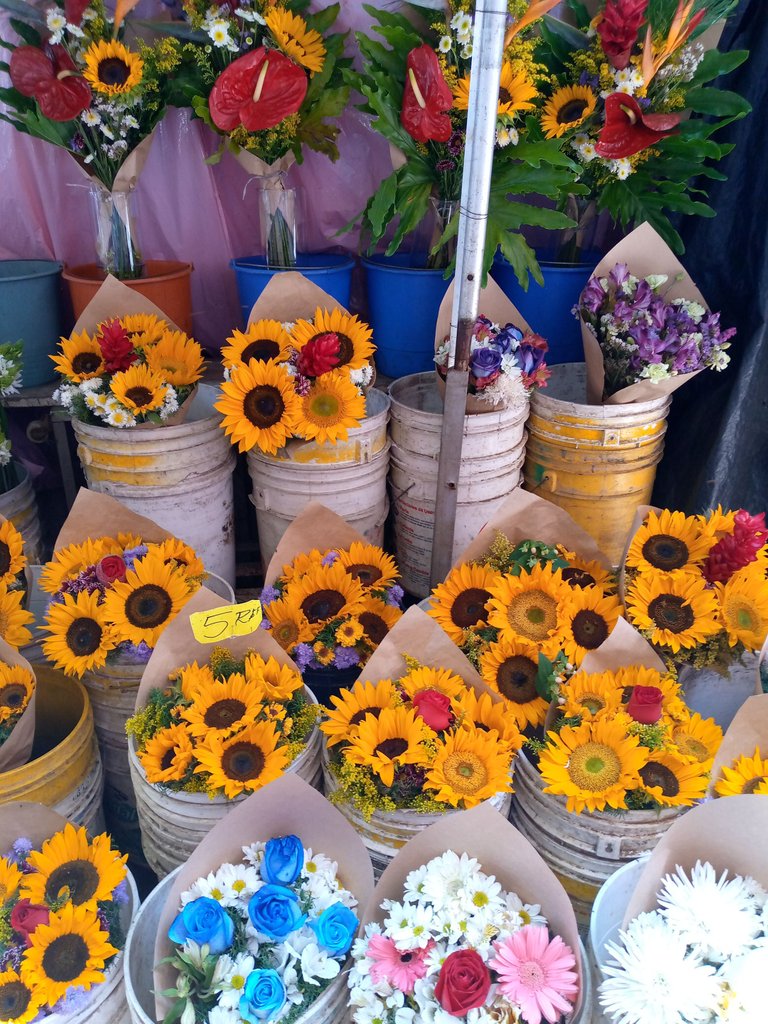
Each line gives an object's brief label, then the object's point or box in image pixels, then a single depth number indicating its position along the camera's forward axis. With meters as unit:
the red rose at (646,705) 1.14
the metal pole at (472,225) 1.18
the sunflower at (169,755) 1.14
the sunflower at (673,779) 1.10
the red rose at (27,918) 0.97
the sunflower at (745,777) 1.06
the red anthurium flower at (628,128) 1.84
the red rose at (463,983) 0.84
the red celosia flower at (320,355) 1.66
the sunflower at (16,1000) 0.92
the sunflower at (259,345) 1.70
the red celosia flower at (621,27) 1.80
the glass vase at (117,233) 2.11
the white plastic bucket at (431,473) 1.89
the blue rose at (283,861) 0.98
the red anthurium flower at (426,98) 1.77
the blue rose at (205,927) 0.91
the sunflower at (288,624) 1.48
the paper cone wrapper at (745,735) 1.09
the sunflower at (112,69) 1.86
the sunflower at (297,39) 1.86
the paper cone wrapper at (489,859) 0.95
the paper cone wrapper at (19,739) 1.29
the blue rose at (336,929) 0.92
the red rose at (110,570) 1.47
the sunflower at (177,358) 1.84
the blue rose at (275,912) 0.92
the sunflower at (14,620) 1.53
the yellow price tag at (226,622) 1.16
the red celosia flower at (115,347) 1.77
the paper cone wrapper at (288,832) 1.00
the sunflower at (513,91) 1.78
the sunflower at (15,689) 1.34
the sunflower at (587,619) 1.36
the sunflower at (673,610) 1.38
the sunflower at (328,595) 1.49
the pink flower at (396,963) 0.89
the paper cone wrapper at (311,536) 1.56
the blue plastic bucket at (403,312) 2.12
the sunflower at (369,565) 1.56
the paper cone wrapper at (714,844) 0.93
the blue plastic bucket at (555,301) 2.21
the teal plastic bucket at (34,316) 2.10
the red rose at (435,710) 1.12
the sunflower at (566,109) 1.96
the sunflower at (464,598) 1.44
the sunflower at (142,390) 1.75
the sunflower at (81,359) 1.79
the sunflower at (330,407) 1.69
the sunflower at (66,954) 0.93
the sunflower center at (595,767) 1.11
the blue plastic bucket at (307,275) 2.09
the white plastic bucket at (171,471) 1.83
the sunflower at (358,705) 1.17
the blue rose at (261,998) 0.86
